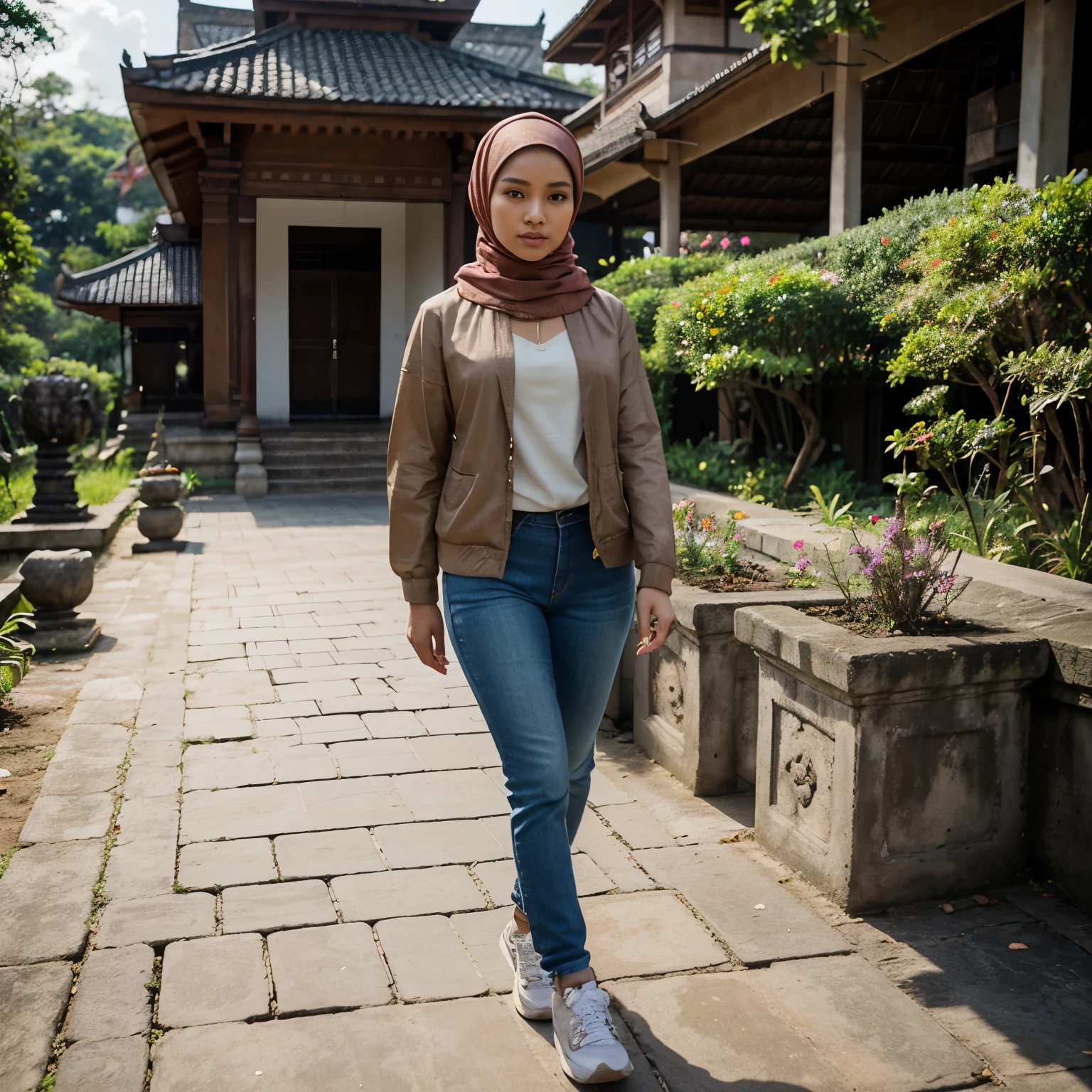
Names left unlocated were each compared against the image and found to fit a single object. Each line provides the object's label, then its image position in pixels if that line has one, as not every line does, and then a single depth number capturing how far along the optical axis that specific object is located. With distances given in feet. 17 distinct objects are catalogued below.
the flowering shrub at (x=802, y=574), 15.10
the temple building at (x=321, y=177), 46.57
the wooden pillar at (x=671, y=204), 49.98
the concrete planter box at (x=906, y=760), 10.05
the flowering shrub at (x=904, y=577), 11.16
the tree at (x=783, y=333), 26.43
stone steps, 47.93
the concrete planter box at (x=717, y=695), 13.32
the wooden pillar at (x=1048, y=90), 26.81
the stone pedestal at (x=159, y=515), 33.12
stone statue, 28.40
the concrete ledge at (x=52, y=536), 28.84
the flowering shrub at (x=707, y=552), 15.72
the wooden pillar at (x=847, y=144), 36.45
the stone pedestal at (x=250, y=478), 46.26
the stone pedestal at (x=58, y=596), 20.83
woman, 8.03
